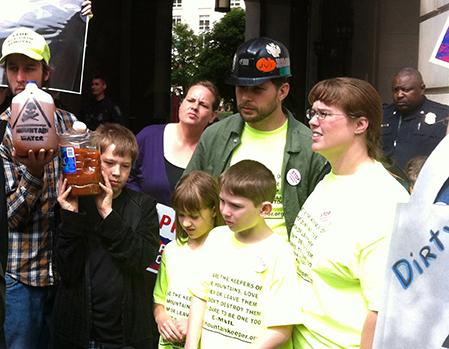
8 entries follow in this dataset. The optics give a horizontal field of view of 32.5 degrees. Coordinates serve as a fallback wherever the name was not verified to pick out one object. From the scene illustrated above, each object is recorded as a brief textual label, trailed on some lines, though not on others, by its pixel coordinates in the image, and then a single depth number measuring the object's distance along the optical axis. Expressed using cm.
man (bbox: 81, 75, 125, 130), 957
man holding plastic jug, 337
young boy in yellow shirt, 281
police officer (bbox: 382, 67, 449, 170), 622
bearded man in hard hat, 341
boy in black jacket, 346
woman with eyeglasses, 239
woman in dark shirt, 427
